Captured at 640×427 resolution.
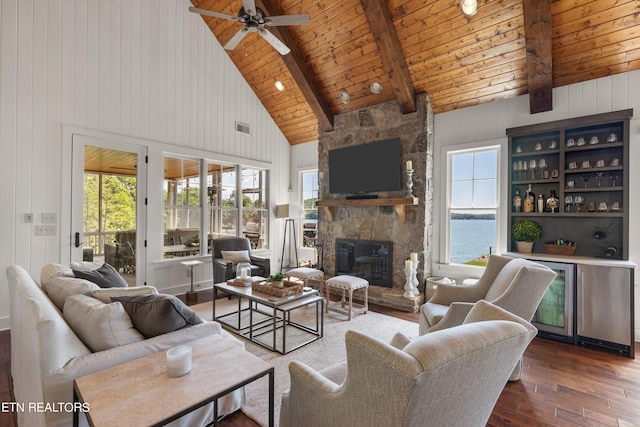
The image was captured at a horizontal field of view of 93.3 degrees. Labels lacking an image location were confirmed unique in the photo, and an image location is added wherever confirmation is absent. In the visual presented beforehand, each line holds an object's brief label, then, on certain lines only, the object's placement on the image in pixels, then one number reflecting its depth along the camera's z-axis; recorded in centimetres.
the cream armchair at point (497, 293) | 229
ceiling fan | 303
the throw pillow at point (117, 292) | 193
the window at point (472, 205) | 421
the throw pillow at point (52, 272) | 236
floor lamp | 627
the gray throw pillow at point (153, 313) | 174
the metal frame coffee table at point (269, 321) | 293
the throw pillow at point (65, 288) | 200
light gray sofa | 138
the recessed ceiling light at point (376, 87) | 455
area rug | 217
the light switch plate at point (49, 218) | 371
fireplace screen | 482
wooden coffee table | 116
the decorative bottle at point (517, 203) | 392
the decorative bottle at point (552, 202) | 364
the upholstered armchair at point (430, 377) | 88
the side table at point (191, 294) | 454
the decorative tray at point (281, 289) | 301
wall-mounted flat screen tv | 472
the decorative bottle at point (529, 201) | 381
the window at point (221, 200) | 548
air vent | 578
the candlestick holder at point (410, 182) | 448
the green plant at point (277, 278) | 318
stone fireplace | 447
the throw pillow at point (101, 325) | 163
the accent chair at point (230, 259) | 450
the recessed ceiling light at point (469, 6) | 323
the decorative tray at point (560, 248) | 351
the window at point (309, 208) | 655
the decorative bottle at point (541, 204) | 373
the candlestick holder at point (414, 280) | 434
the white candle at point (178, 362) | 141
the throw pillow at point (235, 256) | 476
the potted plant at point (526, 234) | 369
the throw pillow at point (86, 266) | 254
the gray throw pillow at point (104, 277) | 232
